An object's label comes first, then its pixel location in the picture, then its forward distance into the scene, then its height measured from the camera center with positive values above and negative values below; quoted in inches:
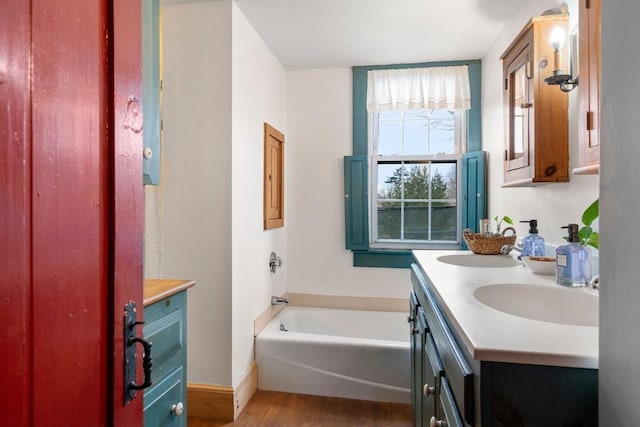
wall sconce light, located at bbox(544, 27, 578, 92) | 53.6 +22.0
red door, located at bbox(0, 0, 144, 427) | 19.6 +0.4
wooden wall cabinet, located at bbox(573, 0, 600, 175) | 39.1 +14.6
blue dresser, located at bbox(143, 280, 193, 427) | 44.2 -18.9
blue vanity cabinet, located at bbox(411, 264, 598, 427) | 25.6 -13.2
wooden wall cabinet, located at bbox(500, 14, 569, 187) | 59.3 +17.2
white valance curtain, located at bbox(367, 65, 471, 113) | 111.9 +39.9
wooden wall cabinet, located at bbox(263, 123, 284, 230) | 102.5 +10.9
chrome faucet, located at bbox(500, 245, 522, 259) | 72.0 -7.2
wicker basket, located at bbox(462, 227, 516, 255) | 73.8 -6.1
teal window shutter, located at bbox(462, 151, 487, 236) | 107.5 +7.5
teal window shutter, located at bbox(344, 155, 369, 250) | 118.5 +2.7
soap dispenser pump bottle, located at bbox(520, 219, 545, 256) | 62.8 -5.3
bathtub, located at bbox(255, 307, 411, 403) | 88.0 -38.8
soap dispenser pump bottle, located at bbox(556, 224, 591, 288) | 44.4 -6.1
